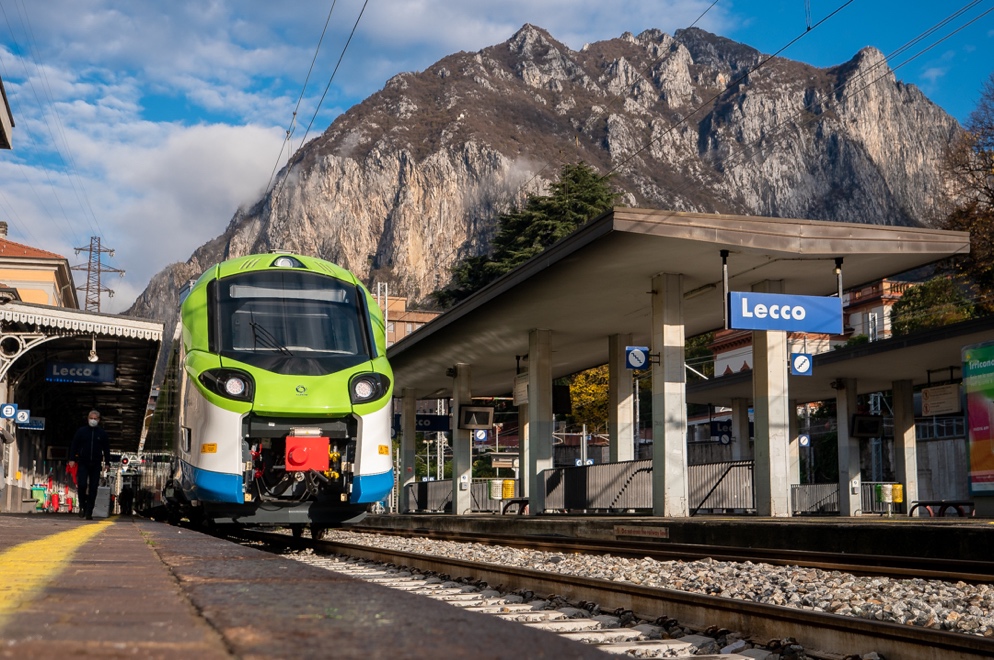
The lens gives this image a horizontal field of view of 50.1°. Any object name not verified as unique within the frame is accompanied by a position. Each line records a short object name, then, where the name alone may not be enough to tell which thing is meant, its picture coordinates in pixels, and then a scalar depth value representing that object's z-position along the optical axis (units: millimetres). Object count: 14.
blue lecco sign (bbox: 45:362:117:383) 24188
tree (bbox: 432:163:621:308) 54844
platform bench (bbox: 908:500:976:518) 21188
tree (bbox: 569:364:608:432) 55750
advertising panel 14305
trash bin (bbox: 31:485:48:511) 34844
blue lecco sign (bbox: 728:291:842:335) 17297
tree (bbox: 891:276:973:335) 57875
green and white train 11898
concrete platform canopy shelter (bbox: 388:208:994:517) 17984
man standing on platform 16562
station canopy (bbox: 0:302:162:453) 21422
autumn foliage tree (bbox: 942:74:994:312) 40750
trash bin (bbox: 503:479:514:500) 37844
